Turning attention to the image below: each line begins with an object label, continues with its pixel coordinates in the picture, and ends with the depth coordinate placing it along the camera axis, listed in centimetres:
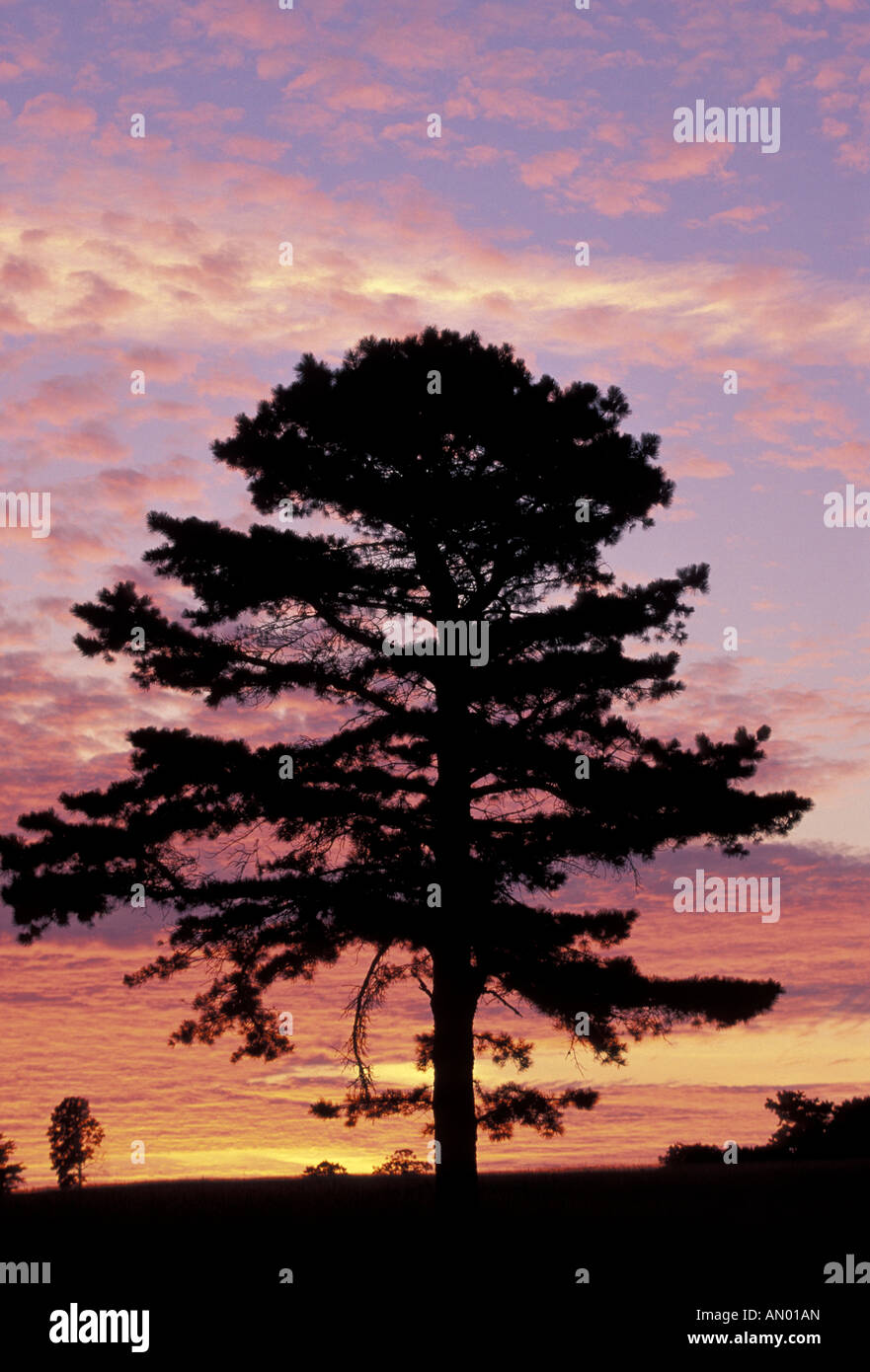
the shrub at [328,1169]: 4164
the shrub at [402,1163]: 4003
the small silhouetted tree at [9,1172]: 5135
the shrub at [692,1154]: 3428
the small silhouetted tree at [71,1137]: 5050
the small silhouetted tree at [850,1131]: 3606
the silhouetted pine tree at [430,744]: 1712
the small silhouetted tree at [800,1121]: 3841
